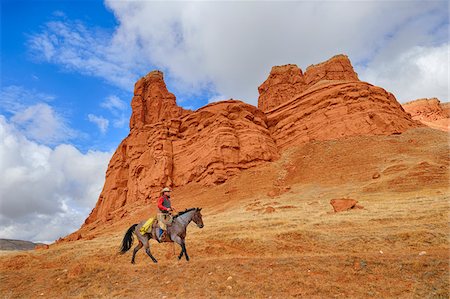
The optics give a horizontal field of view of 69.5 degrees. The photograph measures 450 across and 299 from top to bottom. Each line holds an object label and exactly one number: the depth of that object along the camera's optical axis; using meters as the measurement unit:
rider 13.16
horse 13.13
